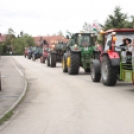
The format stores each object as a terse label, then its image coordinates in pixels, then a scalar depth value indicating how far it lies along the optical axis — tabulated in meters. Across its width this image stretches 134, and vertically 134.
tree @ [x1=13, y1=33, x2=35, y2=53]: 103.56
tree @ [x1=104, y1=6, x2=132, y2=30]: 32.09
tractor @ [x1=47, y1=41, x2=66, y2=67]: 27.65
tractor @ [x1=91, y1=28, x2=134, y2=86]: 12.53
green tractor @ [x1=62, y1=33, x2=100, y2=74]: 19.34
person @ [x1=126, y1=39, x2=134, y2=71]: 11.93
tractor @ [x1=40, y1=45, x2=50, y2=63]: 36.00
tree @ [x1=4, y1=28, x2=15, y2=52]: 109.39
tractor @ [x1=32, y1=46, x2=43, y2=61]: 44.93
